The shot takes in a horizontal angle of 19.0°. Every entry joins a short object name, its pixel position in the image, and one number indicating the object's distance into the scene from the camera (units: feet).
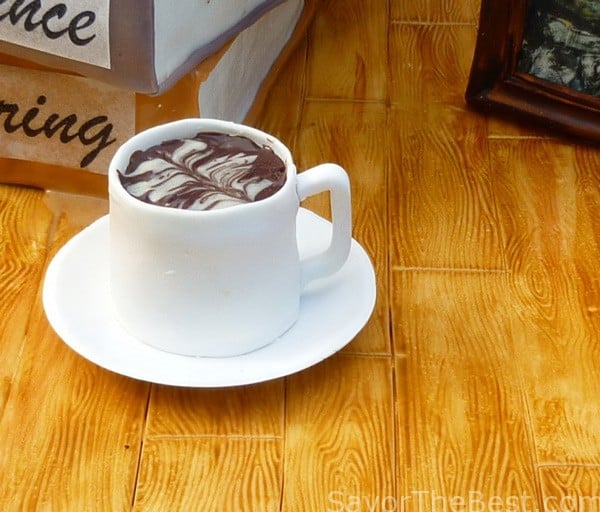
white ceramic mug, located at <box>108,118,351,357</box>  1.90
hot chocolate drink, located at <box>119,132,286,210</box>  1.94
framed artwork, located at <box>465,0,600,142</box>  2.45
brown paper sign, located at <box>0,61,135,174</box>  2.24
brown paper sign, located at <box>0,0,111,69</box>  2.10
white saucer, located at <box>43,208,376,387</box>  1.94
